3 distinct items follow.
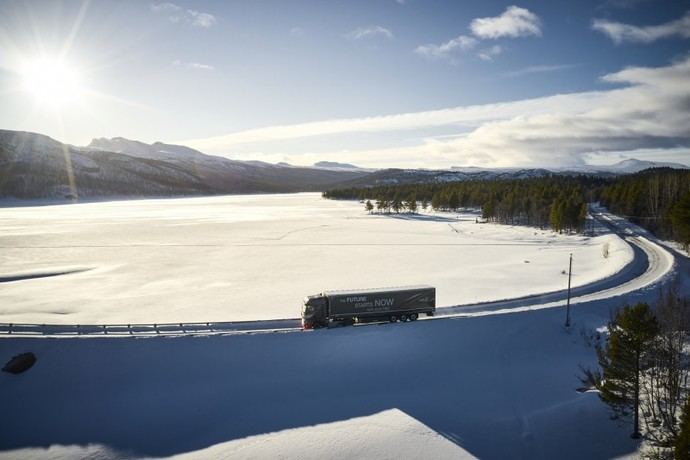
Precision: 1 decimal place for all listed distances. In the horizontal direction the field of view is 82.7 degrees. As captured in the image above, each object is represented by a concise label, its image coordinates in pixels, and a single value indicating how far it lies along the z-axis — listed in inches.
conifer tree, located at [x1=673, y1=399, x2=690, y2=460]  579.2
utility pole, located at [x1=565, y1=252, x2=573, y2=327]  1472.7
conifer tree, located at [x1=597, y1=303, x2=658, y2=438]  836.6
